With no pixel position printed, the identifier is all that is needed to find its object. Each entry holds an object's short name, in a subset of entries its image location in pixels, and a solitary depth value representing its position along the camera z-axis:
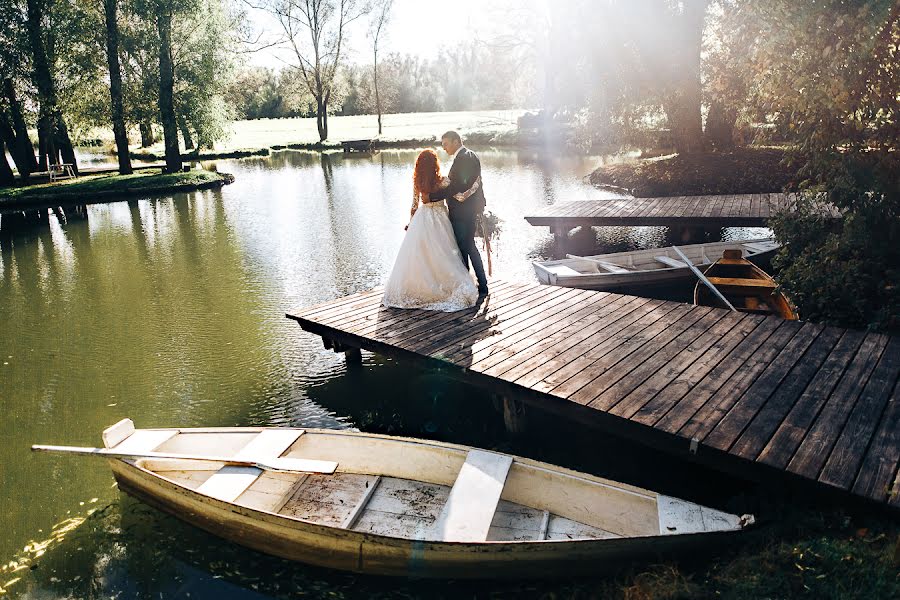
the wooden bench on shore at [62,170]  31.62
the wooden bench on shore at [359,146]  44.72
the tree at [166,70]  28.44
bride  8.80
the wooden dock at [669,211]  14.13
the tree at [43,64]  28.02
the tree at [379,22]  52.12
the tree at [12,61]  27.75
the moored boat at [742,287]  9.16
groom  8.53
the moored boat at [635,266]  11.02
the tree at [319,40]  47.94
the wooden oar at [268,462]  5.70
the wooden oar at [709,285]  9.06
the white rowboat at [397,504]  4.69
